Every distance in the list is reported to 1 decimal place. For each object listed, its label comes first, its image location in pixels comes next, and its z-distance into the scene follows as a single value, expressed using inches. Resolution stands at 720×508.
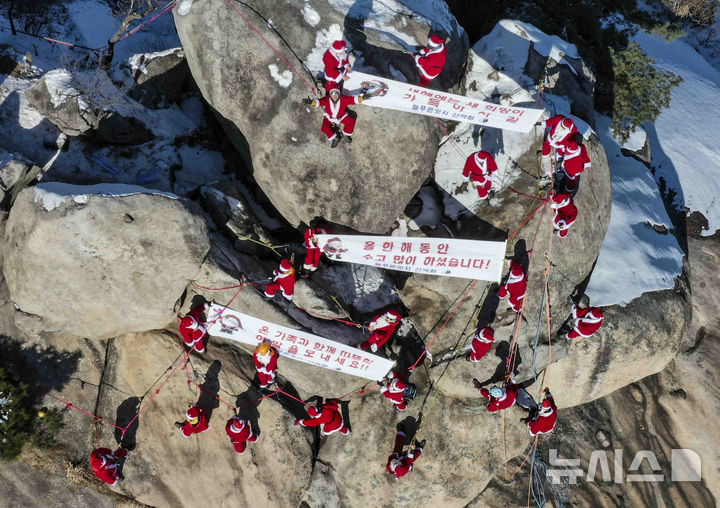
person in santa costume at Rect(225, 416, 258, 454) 467.2
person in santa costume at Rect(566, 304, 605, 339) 489.4
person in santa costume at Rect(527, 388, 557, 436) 489.7
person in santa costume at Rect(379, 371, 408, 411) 485.9
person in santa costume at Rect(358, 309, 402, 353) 474.3
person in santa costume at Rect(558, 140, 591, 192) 470.3
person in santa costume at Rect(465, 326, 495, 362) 472.4
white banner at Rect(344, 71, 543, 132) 459.8
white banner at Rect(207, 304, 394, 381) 460.4
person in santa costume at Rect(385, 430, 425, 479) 491.8
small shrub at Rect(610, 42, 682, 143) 656.4
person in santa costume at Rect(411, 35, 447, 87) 450.9
